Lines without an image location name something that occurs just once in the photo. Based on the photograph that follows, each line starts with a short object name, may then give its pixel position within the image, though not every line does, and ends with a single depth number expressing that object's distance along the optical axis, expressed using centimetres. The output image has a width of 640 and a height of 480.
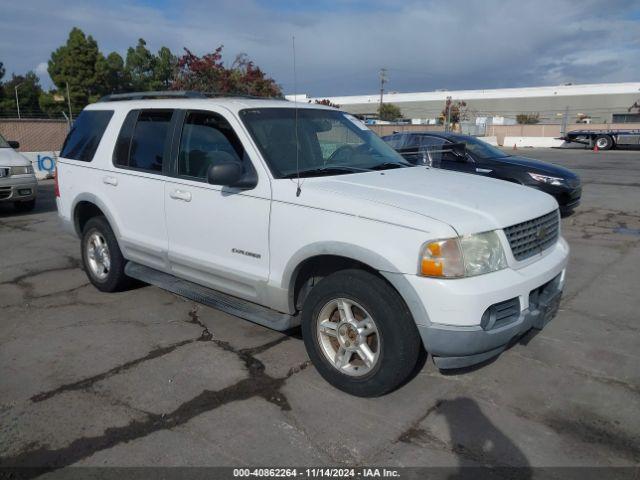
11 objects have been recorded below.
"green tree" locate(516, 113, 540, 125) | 7349
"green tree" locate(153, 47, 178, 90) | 5291
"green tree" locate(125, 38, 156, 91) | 5400
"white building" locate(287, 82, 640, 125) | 7544
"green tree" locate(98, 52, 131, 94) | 5022
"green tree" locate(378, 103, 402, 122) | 7862
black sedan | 941
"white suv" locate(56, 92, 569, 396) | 312
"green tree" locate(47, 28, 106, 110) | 4931
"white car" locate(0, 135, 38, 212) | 1016
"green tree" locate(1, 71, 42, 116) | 6050
